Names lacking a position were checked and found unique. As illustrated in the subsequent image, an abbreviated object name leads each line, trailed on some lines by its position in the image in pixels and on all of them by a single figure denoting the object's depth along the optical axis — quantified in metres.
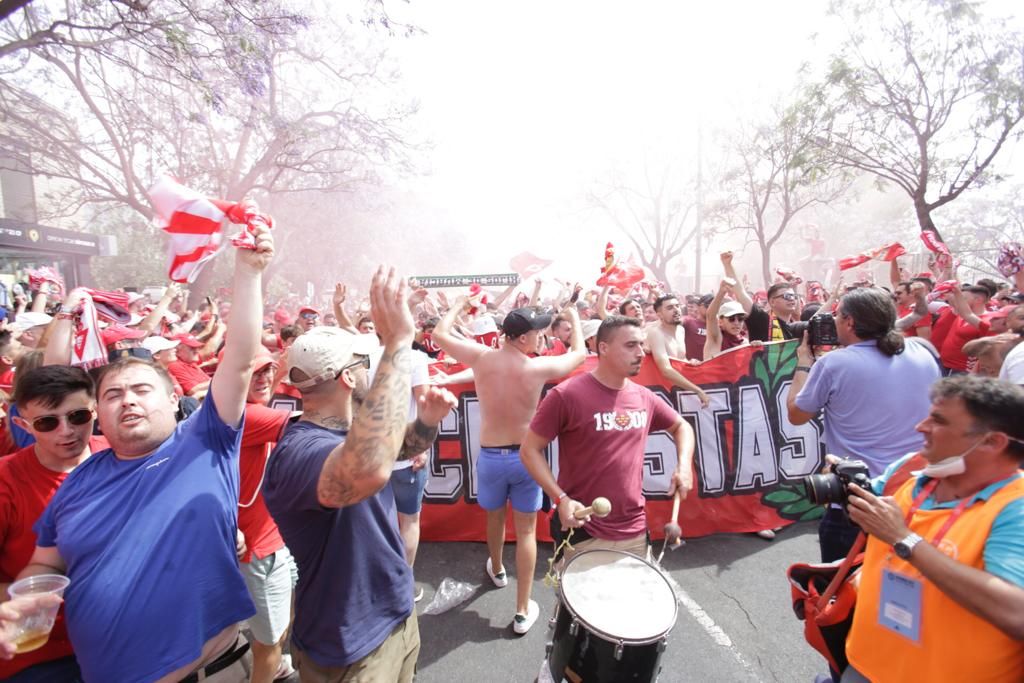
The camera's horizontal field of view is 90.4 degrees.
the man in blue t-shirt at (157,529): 1.67
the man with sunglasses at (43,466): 1.93
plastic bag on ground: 3.73
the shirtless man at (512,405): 3.75
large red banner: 4.68
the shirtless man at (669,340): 4.64
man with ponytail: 2.80
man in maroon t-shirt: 2.83
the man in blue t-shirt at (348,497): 1.52
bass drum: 2.13
